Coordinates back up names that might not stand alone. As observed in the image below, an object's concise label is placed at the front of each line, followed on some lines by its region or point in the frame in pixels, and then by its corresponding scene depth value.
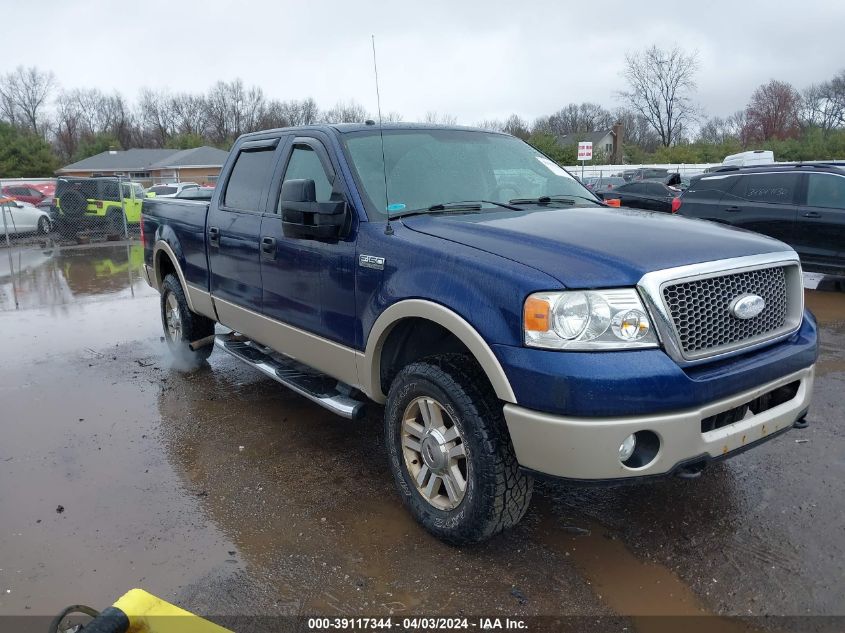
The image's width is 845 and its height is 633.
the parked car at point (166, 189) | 25.14
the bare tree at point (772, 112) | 66.12
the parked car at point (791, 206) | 8.91
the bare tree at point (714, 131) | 70.12
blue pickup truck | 2.58
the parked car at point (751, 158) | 24.39
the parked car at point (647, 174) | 33.06
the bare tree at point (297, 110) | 71.46
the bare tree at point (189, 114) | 87.31
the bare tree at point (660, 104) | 66.56
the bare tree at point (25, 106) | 82.31
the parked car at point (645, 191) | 17.01
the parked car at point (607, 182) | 26.15
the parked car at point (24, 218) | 18.92
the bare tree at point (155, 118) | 87.19
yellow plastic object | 2.05
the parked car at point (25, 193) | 25.06
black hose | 1.97
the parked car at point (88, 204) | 19.19
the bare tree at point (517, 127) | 52.97
